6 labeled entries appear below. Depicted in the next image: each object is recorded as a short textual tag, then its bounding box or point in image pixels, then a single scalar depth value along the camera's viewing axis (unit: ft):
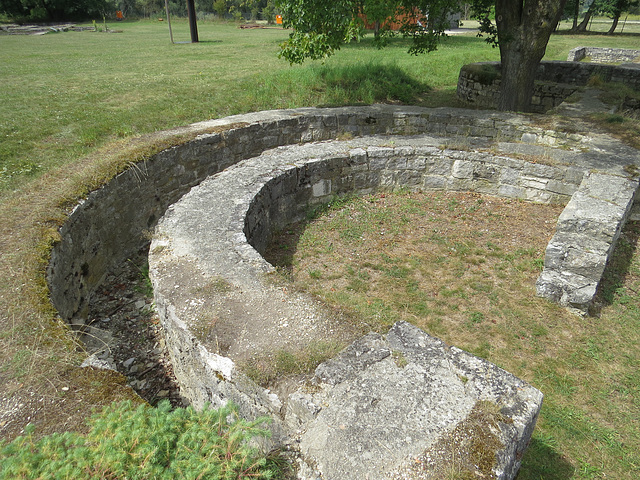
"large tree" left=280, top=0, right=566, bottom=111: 25.94
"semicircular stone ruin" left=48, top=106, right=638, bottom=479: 7.89
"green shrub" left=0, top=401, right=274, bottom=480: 5.87
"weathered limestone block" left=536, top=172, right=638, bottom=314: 15.28
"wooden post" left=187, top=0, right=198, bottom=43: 71.30
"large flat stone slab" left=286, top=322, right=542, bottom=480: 7.23
